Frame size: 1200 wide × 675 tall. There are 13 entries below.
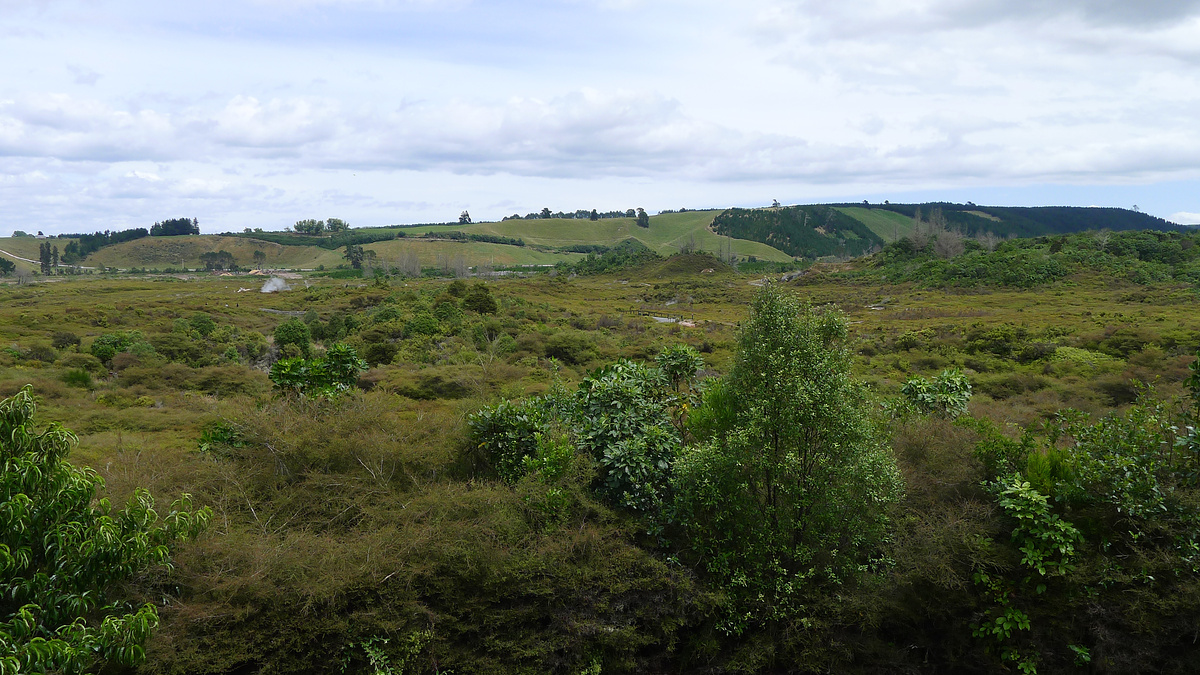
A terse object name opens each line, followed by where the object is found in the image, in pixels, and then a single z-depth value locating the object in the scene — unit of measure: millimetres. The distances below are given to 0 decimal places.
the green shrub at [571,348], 34656
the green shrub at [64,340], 36125
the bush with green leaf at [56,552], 6434
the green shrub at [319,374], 15844
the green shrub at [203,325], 43469
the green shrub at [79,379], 26761
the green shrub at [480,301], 49000
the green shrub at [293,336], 37375
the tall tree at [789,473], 11156
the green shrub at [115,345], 32625
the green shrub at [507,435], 13102
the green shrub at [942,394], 17703
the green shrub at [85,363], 30266
